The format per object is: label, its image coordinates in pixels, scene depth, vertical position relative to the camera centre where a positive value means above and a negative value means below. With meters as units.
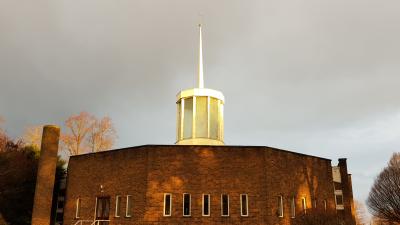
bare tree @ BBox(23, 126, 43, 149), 41.22 +7.67
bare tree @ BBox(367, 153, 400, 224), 40.97 +1.94
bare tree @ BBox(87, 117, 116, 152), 44.22 +8.06
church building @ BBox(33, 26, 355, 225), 21.03 +1.35
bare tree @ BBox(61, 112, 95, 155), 43.41 +7.97
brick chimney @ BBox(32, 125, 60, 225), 23.97 +2.17
